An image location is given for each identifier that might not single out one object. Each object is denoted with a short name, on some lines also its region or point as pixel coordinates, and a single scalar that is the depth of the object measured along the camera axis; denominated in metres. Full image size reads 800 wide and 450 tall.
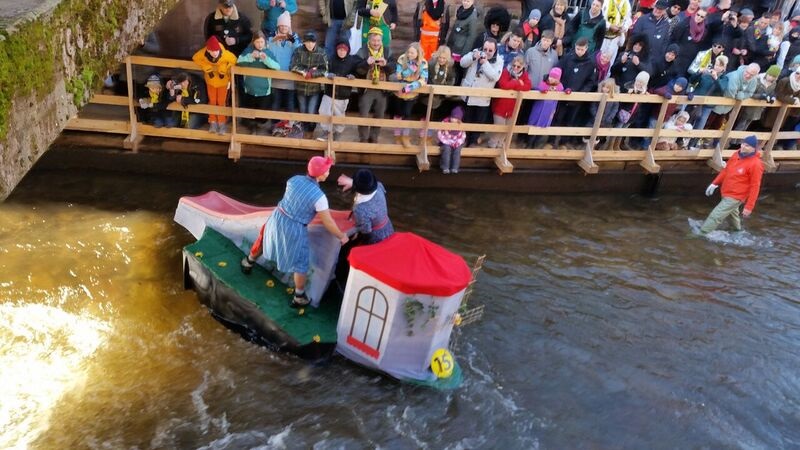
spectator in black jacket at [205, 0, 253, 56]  9.26
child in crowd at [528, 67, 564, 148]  9.85
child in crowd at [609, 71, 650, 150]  10.25
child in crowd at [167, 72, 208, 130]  8.80
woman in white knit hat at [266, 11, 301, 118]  9.24
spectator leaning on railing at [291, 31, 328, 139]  8.88
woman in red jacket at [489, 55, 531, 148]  9.66
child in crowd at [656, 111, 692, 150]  11.11
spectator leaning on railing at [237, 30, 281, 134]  8.87
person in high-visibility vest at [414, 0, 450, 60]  10.51
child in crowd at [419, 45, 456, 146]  9.47
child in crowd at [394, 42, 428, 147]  9.21
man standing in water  9.89
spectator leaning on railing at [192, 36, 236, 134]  8.60
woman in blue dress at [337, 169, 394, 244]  6.41
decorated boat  6.12
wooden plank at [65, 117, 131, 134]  8.94
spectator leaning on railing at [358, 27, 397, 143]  9.22
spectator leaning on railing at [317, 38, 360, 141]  9.15
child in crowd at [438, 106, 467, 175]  9.99
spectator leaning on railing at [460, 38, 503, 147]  9.56
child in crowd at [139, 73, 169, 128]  8.70
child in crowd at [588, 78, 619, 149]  10.02
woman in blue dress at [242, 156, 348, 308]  6.40
